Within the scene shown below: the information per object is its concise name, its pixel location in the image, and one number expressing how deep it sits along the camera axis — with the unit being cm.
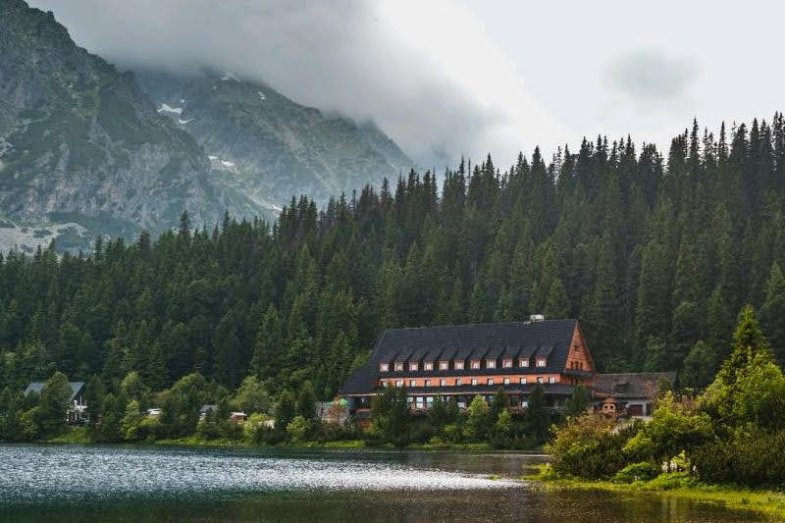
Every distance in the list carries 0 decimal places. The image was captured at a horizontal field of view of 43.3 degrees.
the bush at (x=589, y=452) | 6650
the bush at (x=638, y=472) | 6266
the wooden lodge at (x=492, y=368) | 13162
